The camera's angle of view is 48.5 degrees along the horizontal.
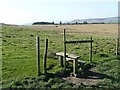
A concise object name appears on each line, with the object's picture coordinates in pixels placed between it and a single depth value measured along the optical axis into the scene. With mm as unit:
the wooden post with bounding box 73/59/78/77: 6927
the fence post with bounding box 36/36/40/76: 6634
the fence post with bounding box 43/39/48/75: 6679
